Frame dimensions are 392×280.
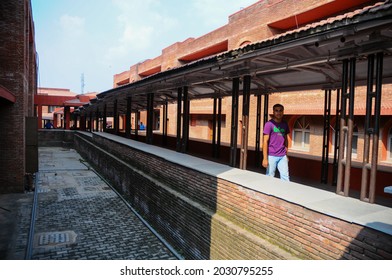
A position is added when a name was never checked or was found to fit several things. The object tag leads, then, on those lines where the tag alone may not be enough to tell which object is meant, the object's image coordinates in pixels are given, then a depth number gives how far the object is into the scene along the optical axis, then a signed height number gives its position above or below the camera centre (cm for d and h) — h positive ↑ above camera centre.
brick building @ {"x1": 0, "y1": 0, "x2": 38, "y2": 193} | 1126 +77
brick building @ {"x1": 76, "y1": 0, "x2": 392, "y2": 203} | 435 +118
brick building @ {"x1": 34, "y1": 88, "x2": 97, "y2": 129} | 3221 +216
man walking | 588 -31
